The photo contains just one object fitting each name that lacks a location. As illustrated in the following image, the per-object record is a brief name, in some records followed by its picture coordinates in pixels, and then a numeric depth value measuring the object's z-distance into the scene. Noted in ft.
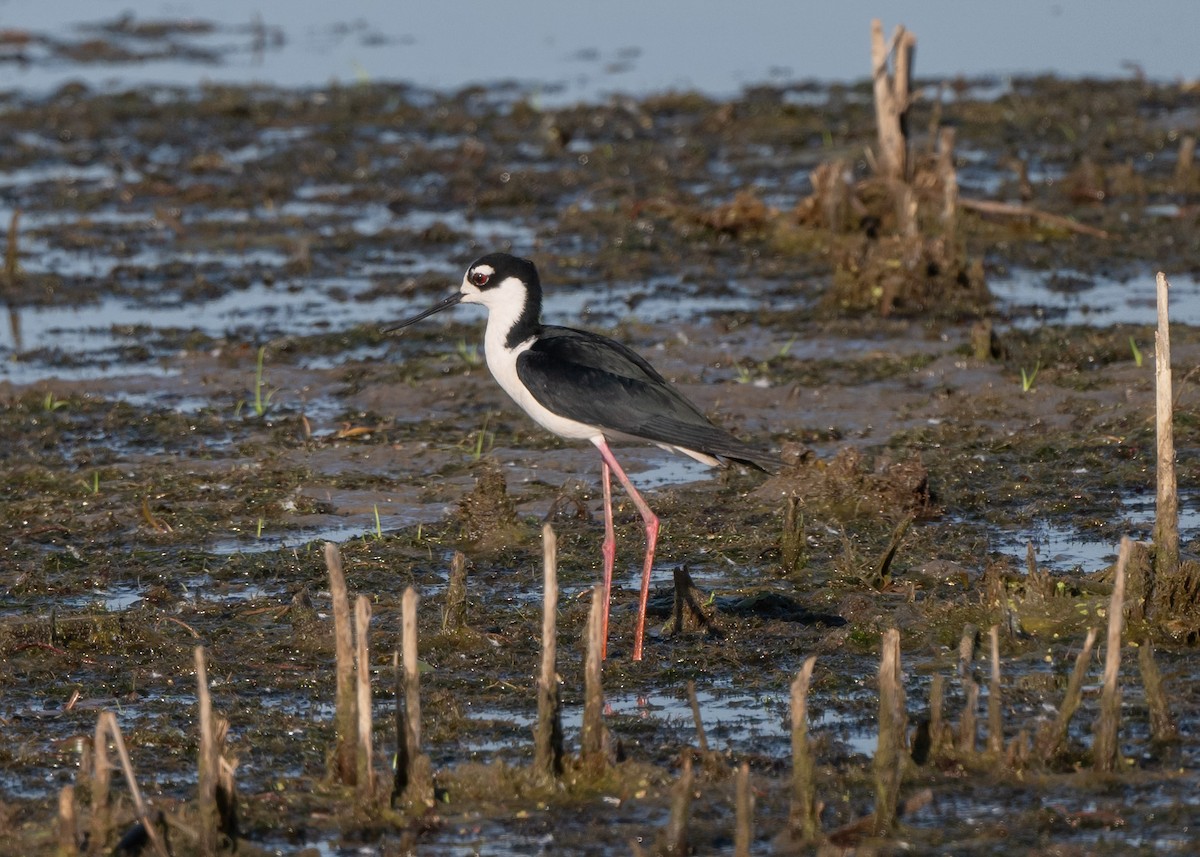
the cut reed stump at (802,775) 29.32
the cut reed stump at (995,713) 31.86
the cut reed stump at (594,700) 31.19
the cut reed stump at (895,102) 77.30
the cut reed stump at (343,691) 30.55
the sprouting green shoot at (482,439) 56.70
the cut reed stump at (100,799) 28.53
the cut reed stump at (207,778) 28.66
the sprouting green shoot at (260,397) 62.18
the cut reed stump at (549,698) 30.86
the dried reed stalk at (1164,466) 36.63
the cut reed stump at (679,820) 28.27
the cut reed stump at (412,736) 30.40
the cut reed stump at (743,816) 27.27
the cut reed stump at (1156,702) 33.27
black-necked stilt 43.50
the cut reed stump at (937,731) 32.04
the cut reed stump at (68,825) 28.17
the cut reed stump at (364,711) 30.09
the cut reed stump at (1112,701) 31.14
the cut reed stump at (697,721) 30.66
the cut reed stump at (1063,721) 31.94
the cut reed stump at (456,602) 40.98
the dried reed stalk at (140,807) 28.40
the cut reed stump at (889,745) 30.04
